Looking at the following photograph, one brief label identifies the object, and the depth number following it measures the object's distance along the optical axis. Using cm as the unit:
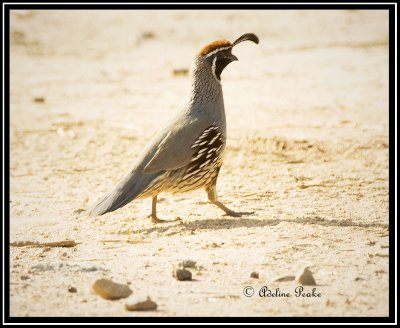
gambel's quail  1291
